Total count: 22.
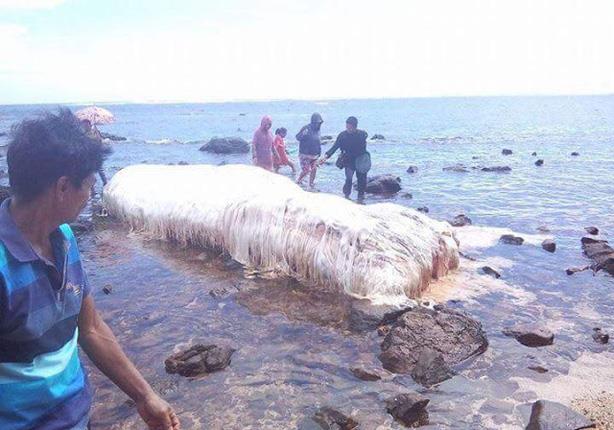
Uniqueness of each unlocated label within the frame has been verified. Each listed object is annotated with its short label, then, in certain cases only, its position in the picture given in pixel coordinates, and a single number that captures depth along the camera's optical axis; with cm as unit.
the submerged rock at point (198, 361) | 518
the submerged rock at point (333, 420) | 432
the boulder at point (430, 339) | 530
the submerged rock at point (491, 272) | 810
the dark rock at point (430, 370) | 500
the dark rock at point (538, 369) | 523
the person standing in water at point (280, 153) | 1616
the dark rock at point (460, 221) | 1191
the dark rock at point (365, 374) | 506
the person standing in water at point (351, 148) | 1379
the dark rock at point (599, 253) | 837
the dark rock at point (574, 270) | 829
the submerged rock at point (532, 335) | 579
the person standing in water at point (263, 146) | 1448
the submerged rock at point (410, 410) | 438
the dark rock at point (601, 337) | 585
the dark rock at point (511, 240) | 1017
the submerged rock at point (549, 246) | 966
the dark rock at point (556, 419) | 405
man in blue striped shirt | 204
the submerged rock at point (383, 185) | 1689
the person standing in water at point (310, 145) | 1552
